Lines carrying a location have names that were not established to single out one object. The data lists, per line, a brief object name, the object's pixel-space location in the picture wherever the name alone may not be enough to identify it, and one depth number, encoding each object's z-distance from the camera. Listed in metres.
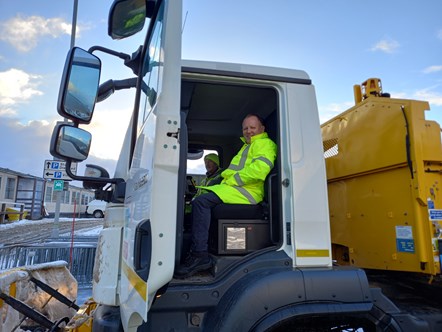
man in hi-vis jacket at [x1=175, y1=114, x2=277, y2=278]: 2.04
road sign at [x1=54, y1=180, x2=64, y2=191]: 7.80
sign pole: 8.43
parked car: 31.18
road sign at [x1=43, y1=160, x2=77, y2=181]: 7.53
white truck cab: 1.66
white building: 27.31
